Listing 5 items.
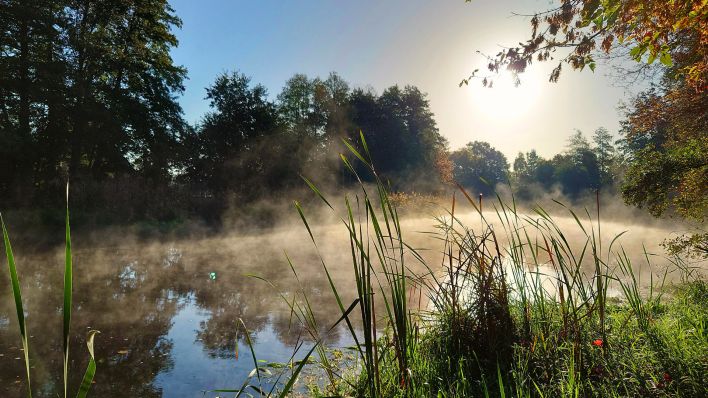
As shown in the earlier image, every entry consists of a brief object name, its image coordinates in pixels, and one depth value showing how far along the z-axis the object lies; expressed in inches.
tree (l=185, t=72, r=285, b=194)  785.6
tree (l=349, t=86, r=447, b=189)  1203.2
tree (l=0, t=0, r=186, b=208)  542.6
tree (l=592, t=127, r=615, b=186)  1866.0
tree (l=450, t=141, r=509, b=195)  2588.6
